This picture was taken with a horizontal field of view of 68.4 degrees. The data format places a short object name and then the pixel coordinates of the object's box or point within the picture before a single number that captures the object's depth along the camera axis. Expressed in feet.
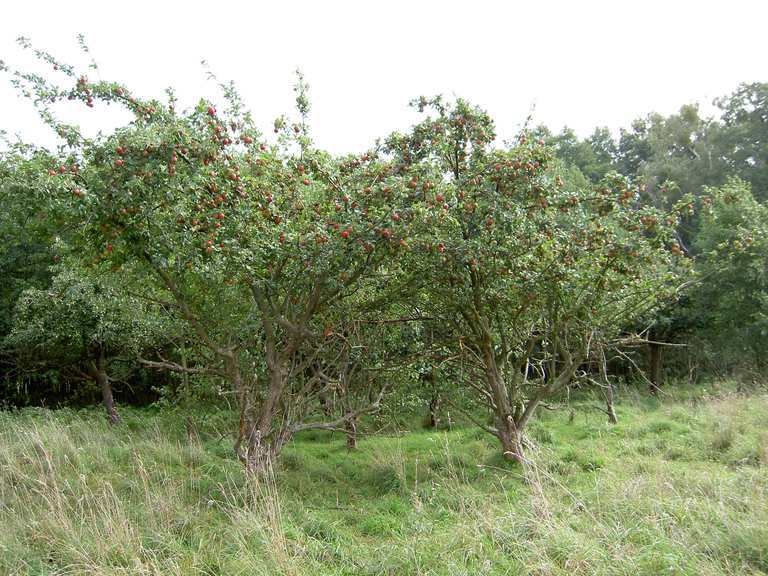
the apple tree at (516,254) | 21.94
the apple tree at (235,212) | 16.67
